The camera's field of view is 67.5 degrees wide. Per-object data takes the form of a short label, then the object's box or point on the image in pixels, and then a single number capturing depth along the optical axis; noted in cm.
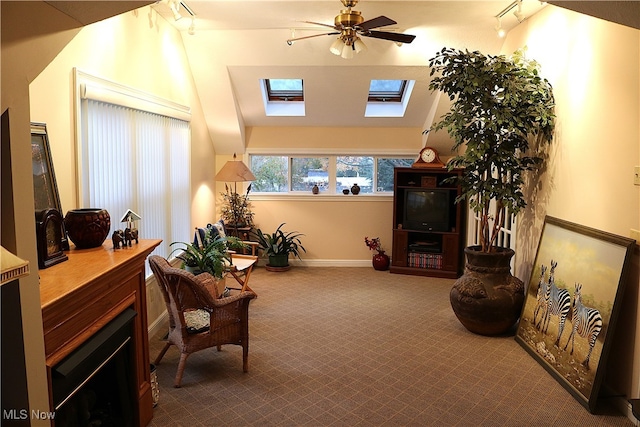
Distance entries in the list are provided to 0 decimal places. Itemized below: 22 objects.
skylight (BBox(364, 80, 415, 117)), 644
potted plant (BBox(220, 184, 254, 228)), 668
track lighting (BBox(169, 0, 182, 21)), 380
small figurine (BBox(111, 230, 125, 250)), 262
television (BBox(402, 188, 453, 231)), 646
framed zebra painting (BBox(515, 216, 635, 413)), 302
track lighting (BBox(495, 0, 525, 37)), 396
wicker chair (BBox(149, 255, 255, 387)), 323
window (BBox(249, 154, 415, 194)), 712
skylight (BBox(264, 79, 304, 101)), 639
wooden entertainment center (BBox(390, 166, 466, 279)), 642
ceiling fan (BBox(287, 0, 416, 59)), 353
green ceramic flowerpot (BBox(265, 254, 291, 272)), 664
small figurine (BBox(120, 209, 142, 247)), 272
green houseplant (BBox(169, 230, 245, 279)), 442
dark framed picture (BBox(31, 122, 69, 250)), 246
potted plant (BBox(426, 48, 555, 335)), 388
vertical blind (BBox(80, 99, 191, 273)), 326
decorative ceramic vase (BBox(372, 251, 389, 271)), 675
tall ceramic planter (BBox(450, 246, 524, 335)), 412
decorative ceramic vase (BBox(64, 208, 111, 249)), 255
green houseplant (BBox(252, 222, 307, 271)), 665
